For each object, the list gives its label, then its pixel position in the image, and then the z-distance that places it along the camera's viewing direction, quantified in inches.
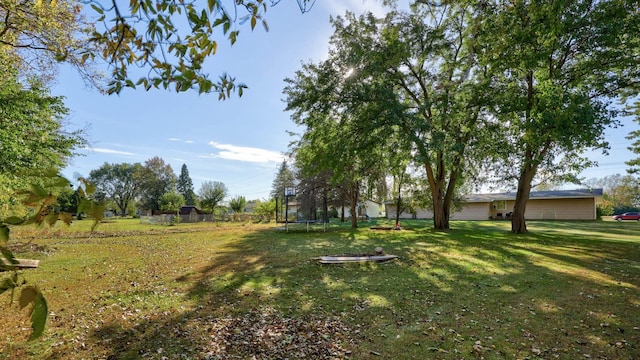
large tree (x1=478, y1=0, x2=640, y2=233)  401.4
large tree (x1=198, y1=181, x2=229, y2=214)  1884.8
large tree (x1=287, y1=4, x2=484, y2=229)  531.8
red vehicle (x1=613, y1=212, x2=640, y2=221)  1357.3
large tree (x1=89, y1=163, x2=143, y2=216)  2598.4
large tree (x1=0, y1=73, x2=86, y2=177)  352.2
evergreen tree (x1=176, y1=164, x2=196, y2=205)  2805.1
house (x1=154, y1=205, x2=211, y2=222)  1599.4
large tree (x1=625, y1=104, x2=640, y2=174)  705.0
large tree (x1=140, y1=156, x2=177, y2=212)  2431.5
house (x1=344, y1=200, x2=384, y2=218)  2200.1
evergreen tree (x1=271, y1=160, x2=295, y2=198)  1468.9
